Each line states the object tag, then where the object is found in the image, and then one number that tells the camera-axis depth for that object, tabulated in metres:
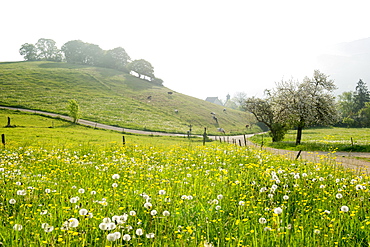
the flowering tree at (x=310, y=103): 30.47
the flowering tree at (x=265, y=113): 38.22
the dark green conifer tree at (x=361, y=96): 109.31
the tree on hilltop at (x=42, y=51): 134.62
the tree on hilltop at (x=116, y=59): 131.95
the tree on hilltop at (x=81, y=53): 131.12
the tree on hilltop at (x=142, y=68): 128.00
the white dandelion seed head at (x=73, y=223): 3.10
